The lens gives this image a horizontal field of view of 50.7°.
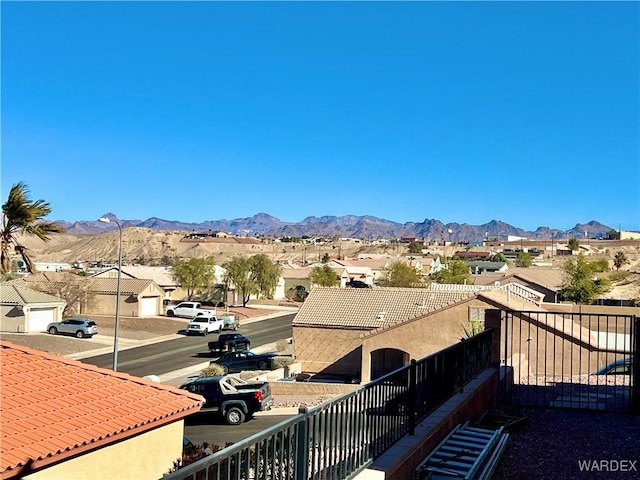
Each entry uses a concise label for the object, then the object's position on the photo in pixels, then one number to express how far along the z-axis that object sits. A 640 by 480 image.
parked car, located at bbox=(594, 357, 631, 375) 17.40
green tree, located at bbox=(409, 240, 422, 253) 179.38
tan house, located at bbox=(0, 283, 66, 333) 51.56
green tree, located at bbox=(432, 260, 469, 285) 76.06
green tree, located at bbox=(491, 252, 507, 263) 128.50
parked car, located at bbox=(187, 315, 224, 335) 55.31
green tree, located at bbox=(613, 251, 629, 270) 104.77
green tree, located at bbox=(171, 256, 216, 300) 76.25
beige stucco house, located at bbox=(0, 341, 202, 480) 8.91
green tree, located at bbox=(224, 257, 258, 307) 76.81
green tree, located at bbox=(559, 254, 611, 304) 56.38
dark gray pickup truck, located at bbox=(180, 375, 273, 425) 24.03
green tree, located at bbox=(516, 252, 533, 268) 117.03
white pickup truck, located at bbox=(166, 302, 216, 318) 65.88
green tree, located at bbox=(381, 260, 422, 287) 75.25
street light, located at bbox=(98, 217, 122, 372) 29.41
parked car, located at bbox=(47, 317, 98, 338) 50.12
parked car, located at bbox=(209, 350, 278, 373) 37.94
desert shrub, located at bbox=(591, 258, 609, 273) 81.88
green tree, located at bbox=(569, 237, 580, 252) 166.75
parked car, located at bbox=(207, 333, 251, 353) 45.09
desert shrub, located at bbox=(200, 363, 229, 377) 34.97
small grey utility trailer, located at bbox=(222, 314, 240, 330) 58.62
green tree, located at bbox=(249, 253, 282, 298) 78.75
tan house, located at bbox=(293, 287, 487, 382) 32.94
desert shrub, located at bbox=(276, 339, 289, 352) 45.14
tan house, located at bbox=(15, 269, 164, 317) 63.28
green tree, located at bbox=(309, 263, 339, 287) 83.50
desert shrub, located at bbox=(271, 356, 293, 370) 38.26
